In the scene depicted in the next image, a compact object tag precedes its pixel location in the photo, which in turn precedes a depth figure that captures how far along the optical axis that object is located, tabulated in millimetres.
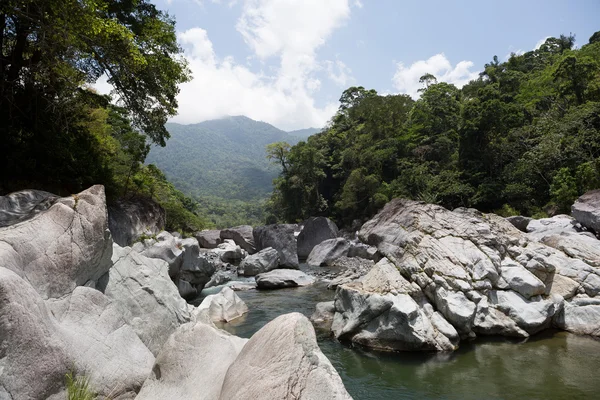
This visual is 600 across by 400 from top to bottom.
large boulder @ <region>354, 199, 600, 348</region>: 11086
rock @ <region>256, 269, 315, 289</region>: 19625
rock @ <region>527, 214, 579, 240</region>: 19094
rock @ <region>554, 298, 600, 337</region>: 10984
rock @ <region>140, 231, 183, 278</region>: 15133
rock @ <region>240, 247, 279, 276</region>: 23922
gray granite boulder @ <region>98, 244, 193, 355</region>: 7805
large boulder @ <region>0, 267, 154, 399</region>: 4578
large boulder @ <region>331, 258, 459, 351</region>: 10227
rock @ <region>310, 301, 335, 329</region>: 13033
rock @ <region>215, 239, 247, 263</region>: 31312
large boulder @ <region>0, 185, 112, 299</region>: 5848
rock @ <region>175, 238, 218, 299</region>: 16875
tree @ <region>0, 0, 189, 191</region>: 10758
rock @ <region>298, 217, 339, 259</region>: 36250
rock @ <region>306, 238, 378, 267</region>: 28789
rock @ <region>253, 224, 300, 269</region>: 27188
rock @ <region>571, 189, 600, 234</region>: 18938
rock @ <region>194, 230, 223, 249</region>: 36719
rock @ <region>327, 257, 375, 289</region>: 19656
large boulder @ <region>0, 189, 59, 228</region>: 6930
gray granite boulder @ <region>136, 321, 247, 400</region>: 5254
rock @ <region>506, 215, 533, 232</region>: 23772
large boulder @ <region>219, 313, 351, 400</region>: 4312
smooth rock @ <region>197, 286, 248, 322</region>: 13883
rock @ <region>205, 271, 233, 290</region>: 20447
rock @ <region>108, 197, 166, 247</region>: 15305
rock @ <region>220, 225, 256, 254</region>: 36203
